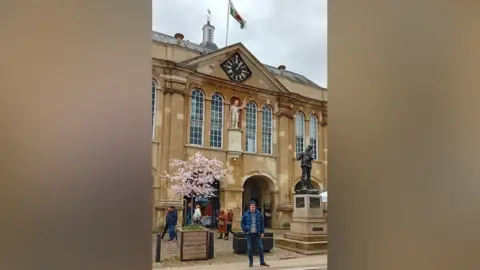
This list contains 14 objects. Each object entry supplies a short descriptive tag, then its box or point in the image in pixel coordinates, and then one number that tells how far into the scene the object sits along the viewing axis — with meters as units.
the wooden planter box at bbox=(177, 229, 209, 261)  6.44
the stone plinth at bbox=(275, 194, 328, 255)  8.02
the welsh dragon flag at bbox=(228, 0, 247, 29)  15.38
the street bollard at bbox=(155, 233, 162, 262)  6.12
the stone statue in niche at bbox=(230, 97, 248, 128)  13.08
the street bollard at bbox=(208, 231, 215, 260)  6.71
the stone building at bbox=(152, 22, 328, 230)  11.75
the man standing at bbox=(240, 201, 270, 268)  6.09
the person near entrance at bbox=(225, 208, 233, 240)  9.93
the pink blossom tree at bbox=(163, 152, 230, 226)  10.98
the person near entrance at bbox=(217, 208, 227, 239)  9.91
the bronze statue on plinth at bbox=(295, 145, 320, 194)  9.18
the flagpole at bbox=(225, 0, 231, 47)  15.69
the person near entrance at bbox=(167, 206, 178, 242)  8.44
